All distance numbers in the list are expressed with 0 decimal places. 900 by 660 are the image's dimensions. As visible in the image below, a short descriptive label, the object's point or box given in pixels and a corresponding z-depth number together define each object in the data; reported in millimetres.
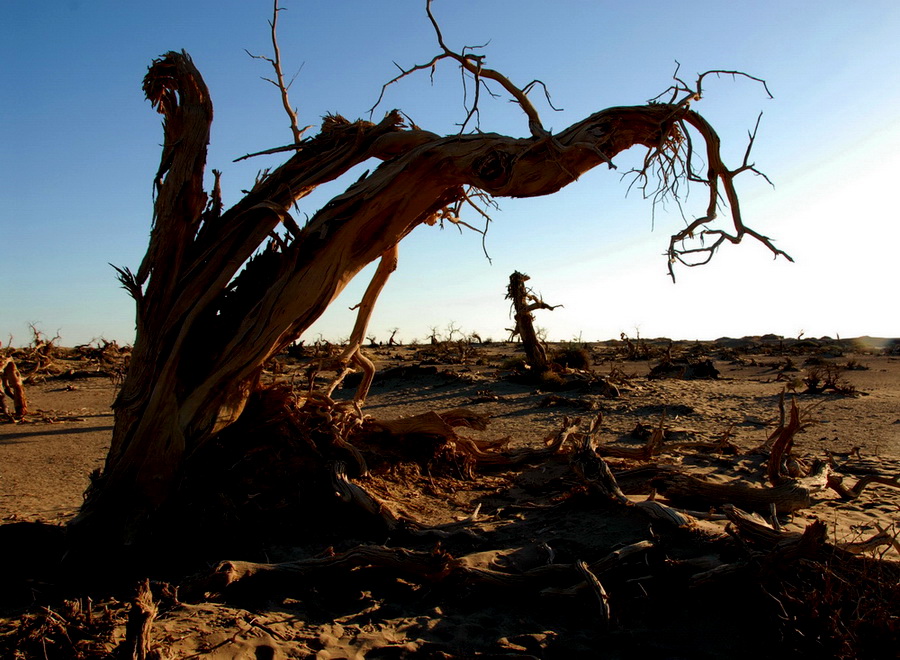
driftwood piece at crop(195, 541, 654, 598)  3734
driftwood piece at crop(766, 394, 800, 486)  5309
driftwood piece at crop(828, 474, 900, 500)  5305
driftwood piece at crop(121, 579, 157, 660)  2875
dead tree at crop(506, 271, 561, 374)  14766
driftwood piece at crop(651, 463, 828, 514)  4633
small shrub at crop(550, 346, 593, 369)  16250
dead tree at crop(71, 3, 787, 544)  4580
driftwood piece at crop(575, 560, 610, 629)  3326
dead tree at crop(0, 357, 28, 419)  11398
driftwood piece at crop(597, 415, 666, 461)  6281
